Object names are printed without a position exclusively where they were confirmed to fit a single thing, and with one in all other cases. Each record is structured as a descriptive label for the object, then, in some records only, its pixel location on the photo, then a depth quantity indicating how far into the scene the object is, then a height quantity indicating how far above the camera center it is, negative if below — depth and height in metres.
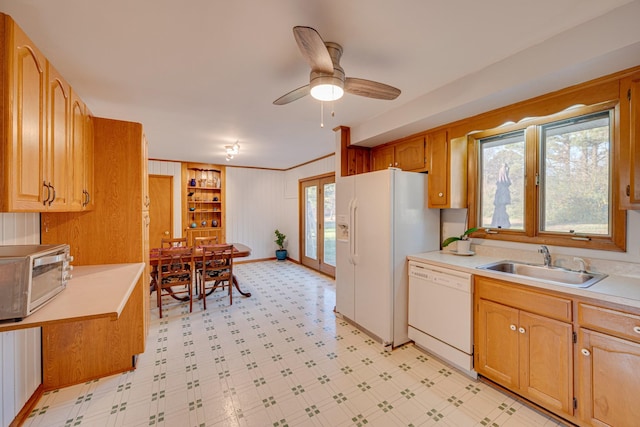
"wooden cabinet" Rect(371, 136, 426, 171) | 2.81 +0.69
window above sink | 1.87 +0.27
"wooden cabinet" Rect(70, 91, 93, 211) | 1.70 +0.42
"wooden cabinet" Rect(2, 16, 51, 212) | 1.02 +0.39
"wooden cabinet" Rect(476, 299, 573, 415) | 1.59 -0.97
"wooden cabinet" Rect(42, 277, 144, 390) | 1.98 -1.09
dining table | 3.26 -0.61
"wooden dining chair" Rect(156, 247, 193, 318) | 3.25 -0.75
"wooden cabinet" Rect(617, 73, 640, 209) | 1.49 +0.41
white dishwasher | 2.07 -0.89
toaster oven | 1.10 -0.30
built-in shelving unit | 5.59 +0.28
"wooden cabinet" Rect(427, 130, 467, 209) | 2.55 +0.43
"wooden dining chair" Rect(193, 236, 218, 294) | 3.59 -0.67
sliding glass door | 5.12 -0.22
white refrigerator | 2.50 -0.30
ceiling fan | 1.28 +0.84
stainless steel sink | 1.78 -0.46
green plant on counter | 2.51 -0.26
